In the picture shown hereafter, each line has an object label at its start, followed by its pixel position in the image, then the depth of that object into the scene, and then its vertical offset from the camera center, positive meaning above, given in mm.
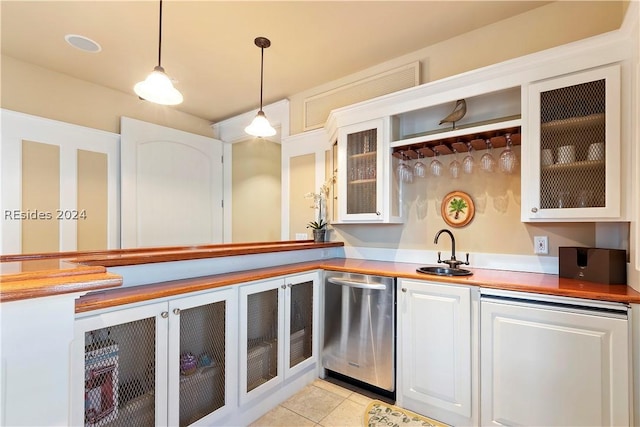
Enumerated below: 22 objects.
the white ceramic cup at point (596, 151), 1730 +357
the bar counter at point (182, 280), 702 -381
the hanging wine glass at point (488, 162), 2176 +373
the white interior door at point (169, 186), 3408 +325
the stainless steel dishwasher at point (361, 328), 2150 -848
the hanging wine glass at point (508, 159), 2074 +376
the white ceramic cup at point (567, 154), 1818 +360
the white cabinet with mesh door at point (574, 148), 1687 +386
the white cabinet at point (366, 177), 2549 +319
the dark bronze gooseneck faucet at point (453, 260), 2201 -337
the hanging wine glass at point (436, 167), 2432 +373
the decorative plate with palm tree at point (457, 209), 2424 +37
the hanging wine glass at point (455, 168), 2385 +361
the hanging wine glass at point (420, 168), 2553 +378
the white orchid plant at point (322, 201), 3238 +130
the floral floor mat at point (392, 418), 1942 -1335
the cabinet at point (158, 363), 1315 -736
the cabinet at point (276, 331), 1908 -821
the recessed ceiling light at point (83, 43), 2551 +1456
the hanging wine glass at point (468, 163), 2242 +370
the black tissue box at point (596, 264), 1696 -292
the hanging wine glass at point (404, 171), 2598 +359
